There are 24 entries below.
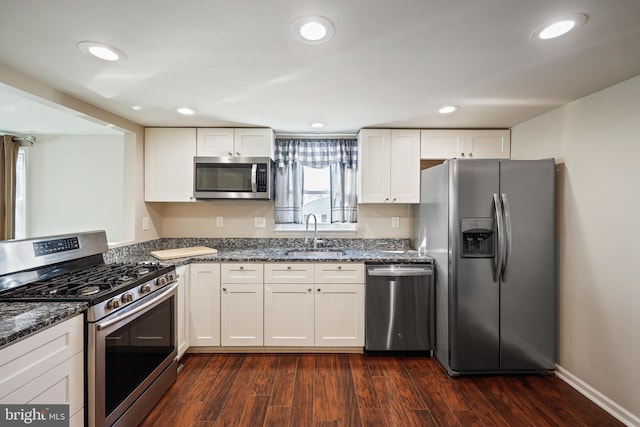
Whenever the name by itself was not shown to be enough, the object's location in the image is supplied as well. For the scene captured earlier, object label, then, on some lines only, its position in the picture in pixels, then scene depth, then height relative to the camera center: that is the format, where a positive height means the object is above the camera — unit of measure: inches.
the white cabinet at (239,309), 104.2 -35.4
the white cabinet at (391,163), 118.2 +20.7
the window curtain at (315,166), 129.5 +17.5
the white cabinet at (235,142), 118.0 +29.1
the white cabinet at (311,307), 104.6 -34.7
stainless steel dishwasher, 102.7 -34.0
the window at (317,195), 133.3 +8.2
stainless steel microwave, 114.7 +14.1
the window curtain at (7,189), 136.6 +10.2
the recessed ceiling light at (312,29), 50.4 +34.0
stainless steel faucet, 124.6 -8.6
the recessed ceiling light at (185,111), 96.5 +34.9
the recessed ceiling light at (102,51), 58.5 +34.1
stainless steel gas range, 56.8 -22.4
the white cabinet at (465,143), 116.8 +29.1
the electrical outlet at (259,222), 132.0 -4.5
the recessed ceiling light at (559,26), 49.5 +34.3
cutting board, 104.4 -15.9
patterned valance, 129.0 +27.5
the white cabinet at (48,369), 42.3 -26.1
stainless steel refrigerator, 90.1 -18.9
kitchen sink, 114.2 -16.7
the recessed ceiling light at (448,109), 93.0 +35.0
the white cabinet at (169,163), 118.3 +20.1
